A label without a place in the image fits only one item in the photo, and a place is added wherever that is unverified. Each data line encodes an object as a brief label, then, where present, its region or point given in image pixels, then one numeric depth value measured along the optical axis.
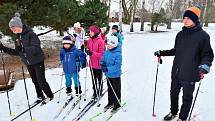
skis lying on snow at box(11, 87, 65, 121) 5.48
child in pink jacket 5.90
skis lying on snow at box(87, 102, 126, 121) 5.33
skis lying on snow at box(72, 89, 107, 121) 5.38
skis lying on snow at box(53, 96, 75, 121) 5.47
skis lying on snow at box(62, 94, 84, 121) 5.52
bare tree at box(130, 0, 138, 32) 27.66
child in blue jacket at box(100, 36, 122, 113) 5.36
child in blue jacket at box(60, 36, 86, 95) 5.97
